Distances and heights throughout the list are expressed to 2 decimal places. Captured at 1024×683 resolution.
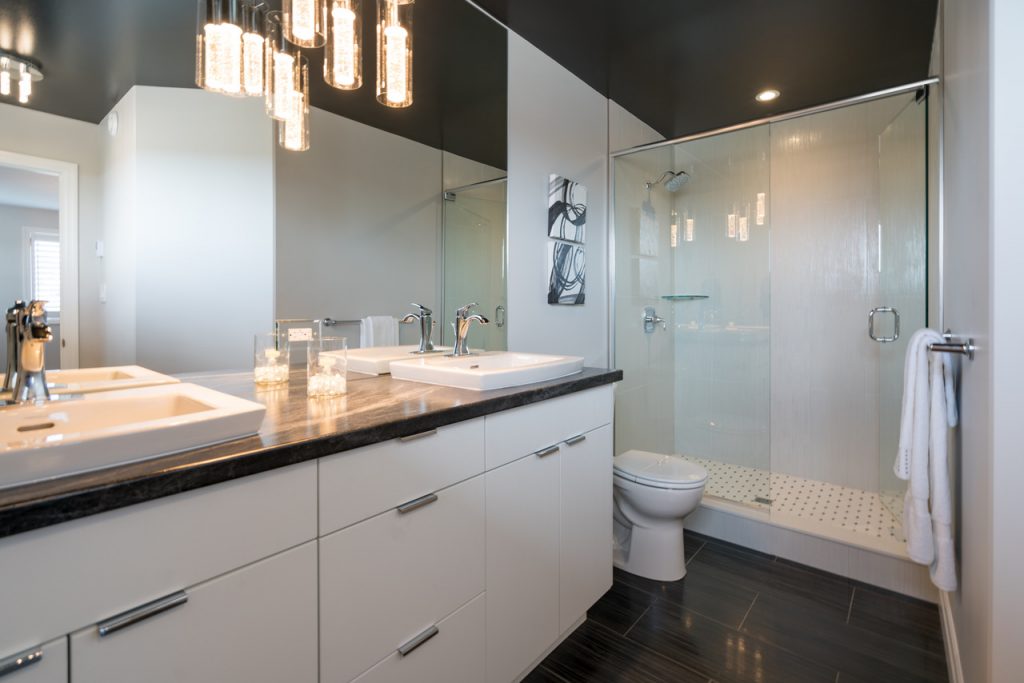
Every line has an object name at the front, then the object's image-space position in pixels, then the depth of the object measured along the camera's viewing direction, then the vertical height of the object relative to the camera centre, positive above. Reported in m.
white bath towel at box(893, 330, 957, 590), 1.43 -0.36
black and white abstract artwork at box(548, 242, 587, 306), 2.46 +0.32
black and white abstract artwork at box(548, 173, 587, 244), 2.43 +0.66
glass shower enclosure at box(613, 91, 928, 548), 2.81 +0.18
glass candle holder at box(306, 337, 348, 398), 1.35 -0.09
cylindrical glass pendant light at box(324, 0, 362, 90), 1.35 +0.84
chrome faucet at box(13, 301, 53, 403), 0.98 -0.04
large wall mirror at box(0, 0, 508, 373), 1.08 +0.40
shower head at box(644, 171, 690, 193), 3.12 +1.02
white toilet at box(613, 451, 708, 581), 2.12 -0.79
